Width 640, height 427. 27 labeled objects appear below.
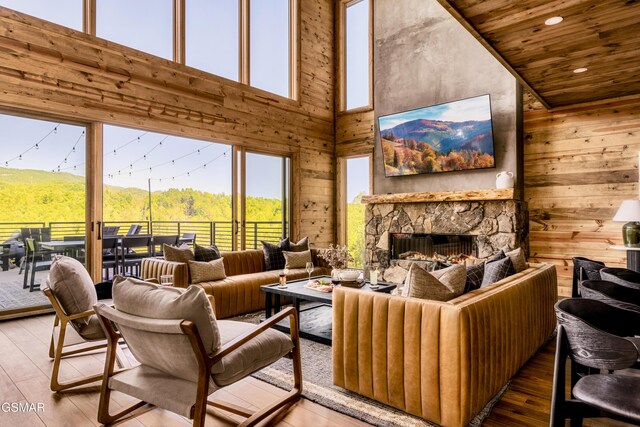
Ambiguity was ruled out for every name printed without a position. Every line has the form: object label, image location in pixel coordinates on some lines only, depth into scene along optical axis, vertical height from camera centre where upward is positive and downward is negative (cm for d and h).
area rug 220 -115
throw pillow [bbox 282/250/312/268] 537 -64
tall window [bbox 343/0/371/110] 755 +306
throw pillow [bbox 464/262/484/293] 261 -46
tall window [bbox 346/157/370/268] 759 +15
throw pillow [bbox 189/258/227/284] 436 -65
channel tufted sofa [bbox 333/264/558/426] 202 -76
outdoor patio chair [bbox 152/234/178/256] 545 -40
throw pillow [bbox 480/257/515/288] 305 -47
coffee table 350 -101
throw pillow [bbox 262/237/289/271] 541 -61
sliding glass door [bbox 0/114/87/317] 432 +13
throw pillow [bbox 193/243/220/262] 460 -48
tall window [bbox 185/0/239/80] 587 +272
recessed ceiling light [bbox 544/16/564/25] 287 +138
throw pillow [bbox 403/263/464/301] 228 -44
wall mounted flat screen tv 546 +107
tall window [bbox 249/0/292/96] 678 +294
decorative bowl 388 -63
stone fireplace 522 -16
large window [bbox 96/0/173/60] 495 +248
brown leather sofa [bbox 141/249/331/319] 426 -78
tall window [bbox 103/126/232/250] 516 +40
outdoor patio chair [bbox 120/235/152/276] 518 -51
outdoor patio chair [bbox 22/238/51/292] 447 -56
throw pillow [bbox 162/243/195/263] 443 -46
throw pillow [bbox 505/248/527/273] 328 -42
